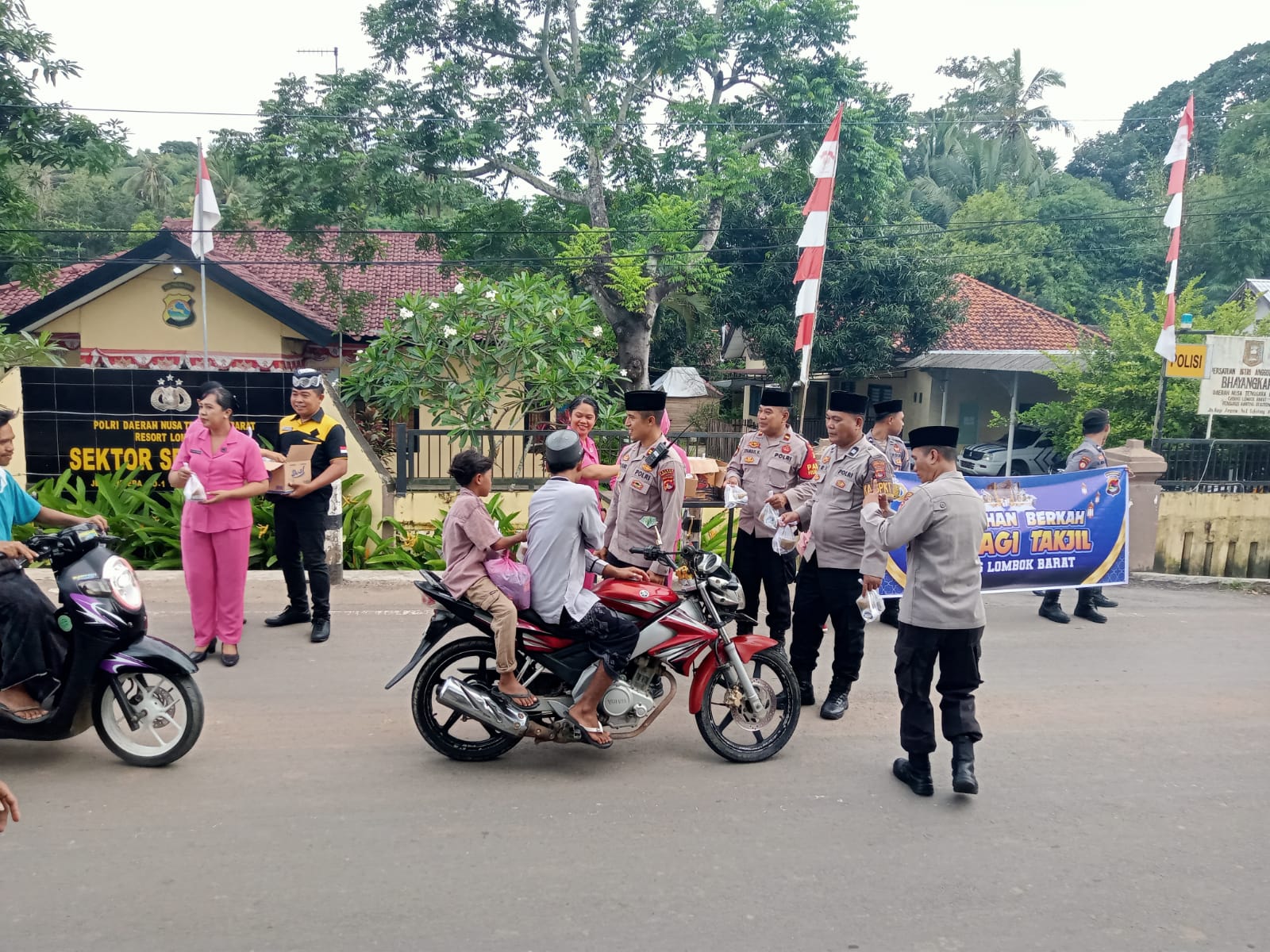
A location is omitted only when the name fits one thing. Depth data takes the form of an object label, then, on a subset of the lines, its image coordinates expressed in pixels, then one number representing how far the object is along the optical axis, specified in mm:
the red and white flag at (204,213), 16234
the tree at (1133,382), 12836
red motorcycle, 4629
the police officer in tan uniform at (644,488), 5527
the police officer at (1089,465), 8078
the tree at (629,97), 23688
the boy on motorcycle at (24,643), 4387
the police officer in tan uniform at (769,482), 6043
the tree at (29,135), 13914
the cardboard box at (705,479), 10211
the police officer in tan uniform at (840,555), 5355
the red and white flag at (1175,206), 11258
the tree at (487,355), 11508
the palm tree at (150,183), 41500
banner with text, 8156
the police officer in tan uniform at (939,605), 4438
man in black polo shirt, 6770
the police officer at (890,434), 7652
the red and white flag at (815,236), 9523
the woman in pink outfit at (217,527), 6090
